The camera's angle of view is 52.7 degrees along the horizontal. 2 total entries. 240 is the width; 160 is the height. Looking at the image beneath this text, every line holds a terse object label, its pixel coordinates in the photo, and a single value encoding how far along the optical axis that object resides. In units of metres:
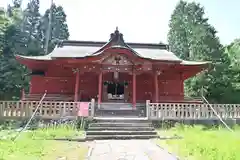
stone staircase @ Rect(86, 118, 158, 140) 10.35
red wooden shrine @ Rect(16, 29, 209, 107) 15.68
